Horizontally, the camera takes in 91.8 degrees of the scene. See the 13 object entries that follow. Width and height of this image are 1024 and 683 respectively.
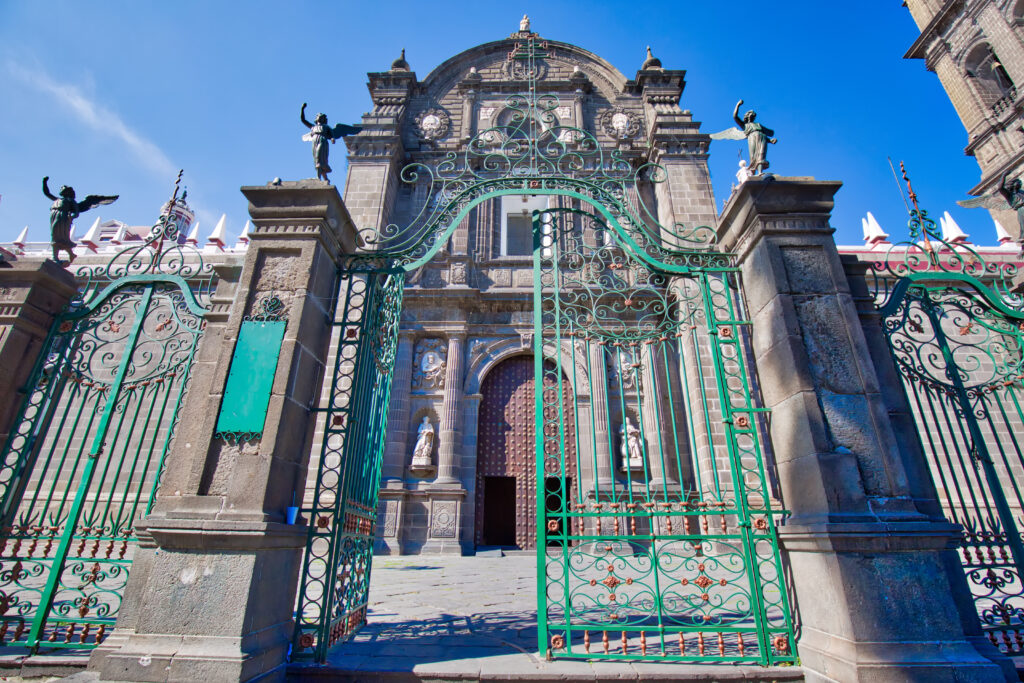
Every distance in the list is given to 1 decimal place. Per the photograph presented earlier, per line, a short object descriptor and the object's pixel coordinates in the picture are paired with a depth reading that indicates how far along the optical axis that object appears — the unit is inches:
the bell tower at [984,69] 778.8
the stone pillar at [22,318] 185.0
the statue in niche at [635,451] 432.8
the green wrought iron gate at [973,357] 161.6
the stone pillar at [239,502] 124.9
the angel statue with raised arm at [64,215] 206.1
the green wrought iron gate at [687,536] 146.8
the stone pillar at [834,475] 124.7
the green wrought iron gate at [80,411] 159.0
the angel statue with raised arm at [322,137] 200.5
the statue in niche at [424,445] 455.4
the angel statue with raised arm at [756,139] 196.9
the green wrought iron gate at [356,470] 155.2
